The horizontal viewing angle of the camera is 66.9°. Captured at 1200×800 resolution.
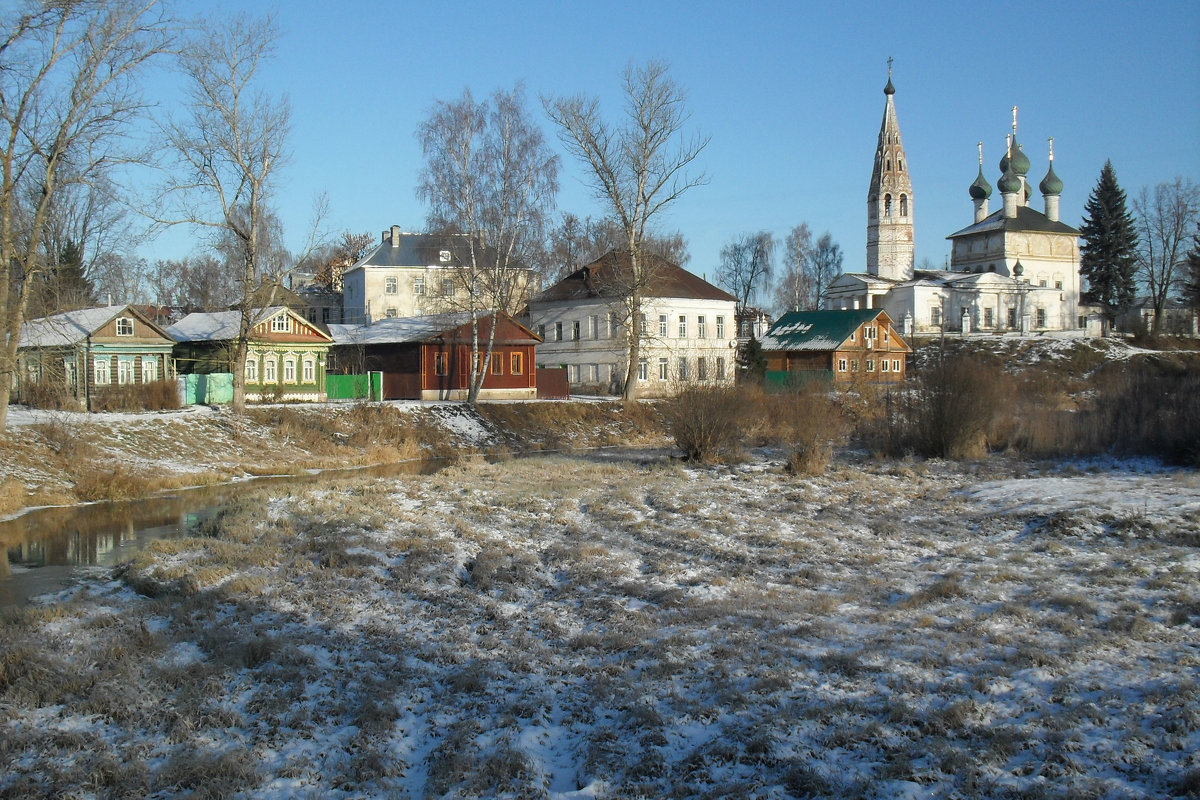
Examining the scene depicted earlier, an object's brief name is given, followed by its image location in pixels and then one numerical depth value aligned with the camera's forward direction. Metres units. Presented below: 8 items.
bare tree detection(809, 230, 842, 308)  93.56
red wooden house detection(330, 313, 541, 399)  44.41
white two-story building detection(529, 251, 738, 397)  53.12
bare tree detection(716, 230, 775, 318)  94.19
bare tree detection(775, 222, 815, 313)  91.44
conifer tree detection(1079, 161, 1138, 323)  81.56
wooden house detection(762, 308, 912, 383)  59.94
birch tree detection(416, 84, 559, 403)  36.44
